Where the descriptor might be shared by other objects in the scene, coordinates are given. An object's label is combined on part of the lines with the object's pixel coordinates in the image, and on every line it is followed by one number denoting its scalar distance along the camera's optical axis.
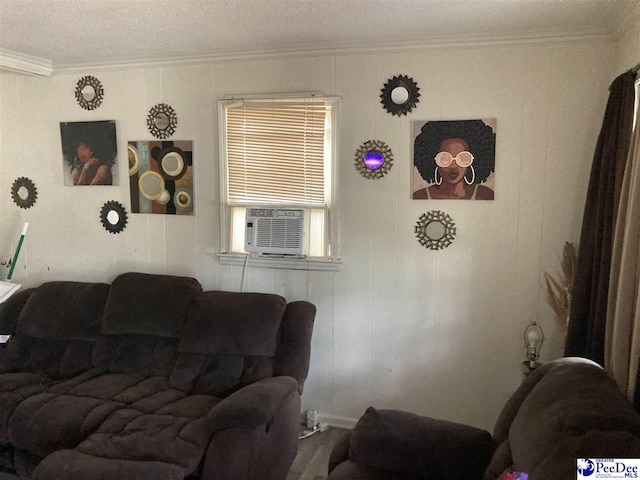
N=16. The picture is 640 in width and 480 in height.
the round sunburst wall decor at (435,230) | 2.85
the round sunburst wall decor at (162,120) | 3.25
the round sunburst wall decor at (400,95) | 2.83
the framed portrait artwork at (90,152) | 3.40
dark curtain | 2.14
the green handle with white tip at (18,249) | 3.54
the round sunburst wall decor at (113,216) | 3.44
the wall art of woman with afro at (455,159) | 2.75
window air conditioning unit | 3.03
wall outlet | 3.11
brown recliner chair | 1.34
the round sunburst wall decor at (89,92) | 3.38
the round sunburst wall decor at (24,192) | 3.63
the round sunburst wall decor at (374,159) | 2.90
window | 3.00
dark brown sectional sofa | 2.07
